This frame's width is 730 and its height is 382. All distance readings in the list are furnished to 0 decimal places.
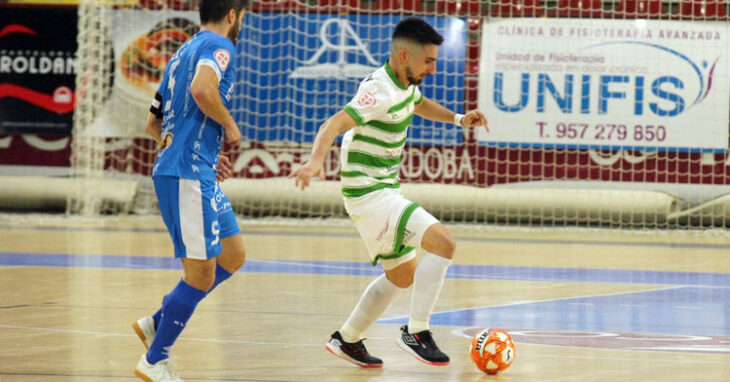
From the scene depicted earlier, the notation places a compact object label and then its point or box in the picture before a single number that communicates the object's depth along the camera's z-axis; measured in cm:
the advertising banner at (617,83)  3094
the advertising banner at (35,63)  3331
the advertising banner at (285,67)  3216
